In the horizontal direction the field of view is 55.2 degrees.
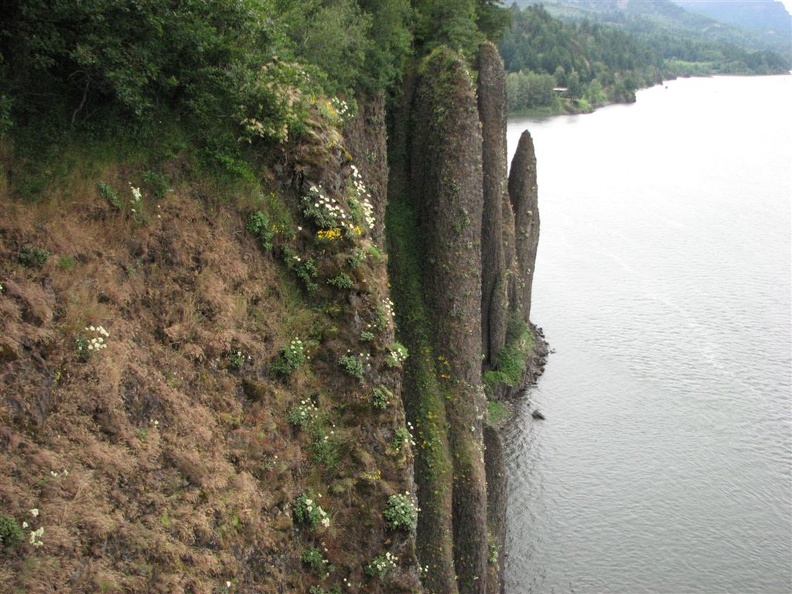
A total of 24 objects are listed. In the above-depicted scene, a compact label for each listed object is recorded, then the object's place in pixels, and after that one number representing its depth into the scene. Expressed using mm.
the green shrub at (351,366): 18359
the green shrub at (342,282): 18750
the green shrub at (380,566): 17656
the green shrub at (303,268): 18594
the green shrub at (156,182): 17219
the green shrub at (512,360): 46781
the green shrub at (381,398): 18672
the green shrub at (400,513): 18188
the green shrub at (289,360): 17375
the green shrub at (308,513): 16438
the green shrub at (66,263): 14594
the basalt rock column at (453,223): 30922
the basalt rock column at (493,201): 40875
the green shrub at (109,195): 16141
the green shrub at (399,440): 18969
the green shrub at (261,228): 18344
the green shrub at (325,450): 17469
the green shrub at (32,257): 14086
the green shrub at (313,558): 16453
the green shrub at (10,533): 11203
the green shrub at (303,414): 17125
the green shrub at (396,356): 19266
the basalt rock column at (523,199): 50500
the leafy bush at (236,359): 16355
